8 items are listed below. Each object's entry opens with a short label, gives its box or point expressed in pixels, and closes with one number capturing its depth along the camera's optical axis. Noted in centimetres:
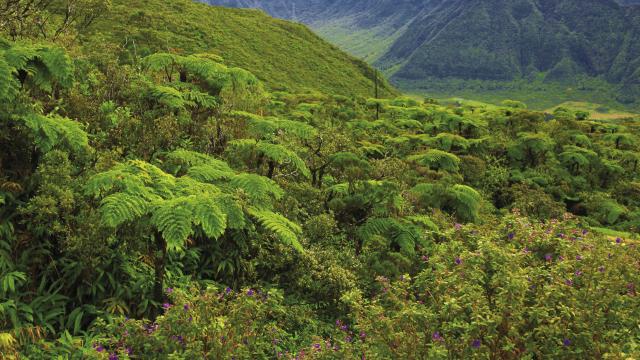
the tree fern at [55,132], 669
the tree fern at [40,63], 735
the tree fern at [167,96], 1041
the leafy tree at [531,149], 2244
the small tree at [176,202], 591
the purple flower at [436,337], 505
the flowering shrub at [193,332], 526
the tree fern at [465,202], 1272
